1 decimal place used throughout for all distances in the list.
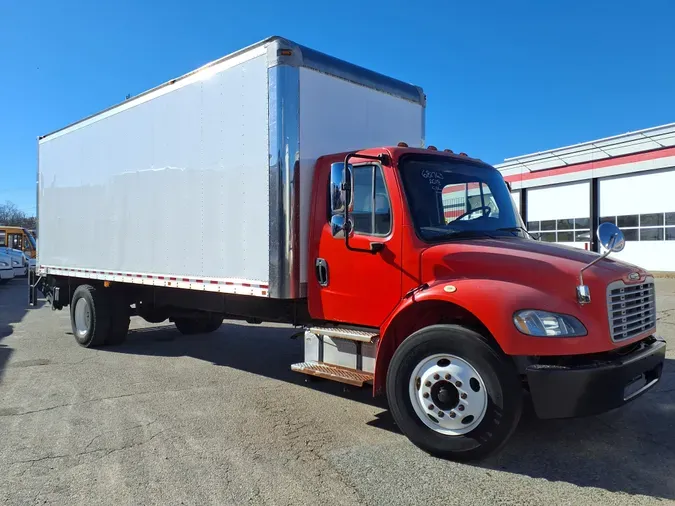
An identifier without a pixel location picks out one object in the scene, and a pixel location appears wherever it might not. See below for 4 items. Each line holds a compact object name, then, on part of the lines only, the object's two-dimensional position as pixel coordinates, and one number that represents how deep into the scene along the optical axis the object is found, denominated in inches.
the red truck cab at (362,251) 149.9
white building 865.5
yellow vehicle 1263.5
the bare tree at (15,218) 3184.1
